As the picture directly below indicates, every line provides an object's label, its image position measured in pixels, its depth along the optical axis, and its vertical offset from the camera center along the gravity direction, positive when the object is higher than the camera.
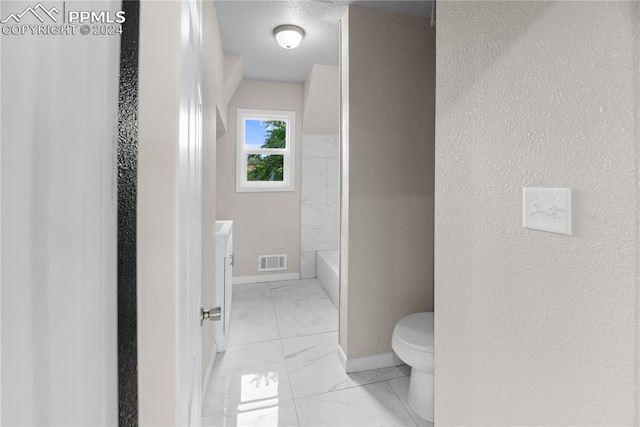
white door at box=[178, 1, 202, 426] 0.42 -0.06
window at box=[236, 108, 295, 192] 3.60 +0.73
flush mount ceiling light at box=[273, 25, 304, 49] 2.26 +1.36
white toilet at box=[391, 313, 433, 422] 1.57 -0.80
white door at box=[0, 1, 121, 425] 0.21 -0.01
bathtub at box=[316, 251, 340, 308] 3.11 -0.68
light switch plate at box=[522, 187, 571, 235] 0.75 +0.01
